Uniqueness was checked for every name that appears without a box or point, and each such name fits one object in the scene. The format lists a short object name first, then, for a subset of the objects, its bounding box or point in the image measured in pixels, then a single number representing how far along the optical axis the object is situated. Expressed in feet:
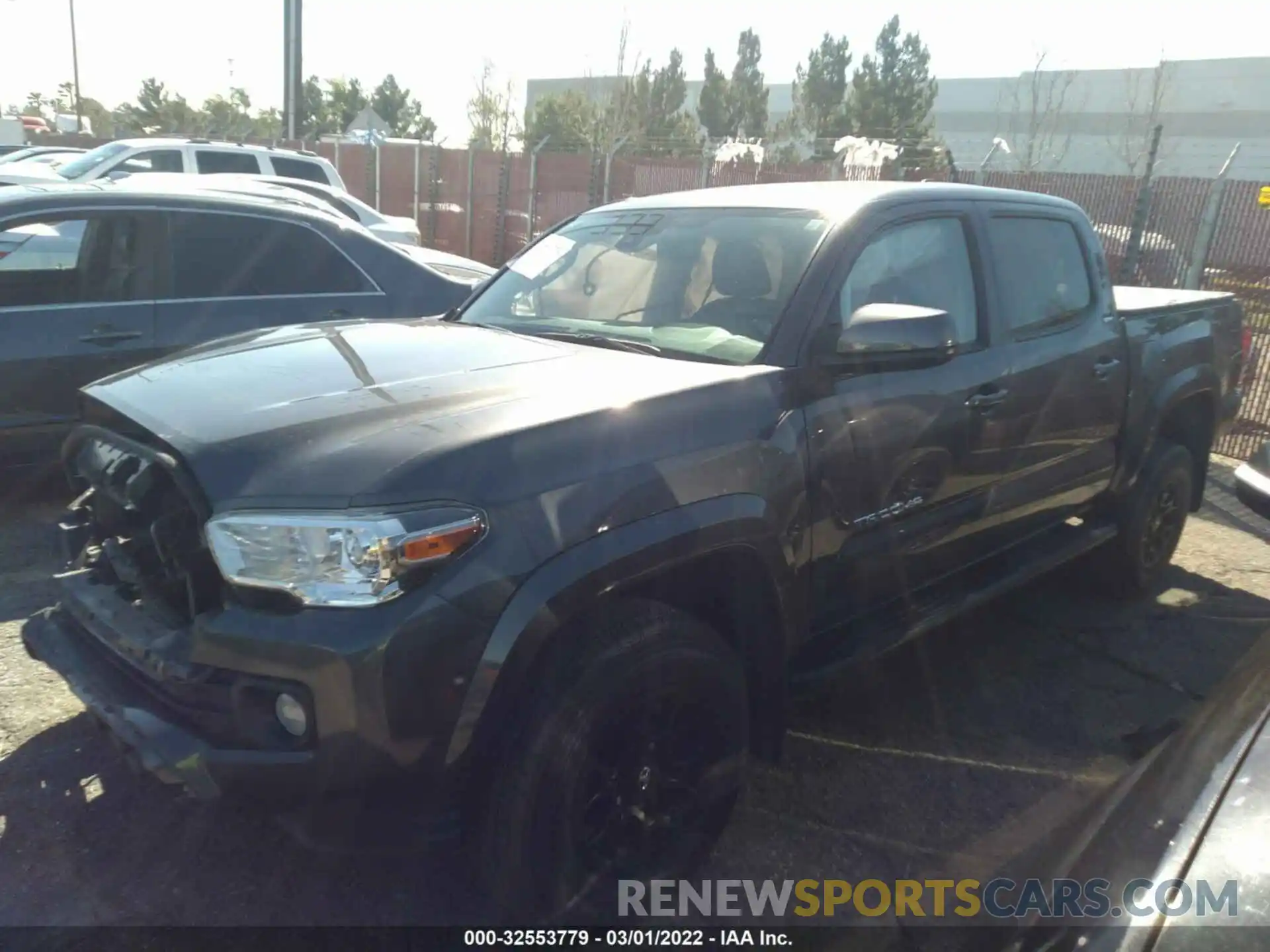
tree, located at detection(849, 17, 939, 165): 135.33
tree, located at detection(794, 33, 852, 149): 149.89
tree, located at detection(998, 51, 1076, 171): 99.19
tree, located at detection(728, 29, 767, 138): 161.27
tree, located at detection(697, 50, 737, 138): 159.33
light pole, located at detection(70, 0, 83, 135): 144.27
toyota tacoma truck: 7.11
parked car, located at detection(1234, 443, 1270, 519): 10.05
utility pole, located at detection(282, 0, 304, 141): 76.59
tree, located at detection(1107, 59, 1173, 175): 96.99
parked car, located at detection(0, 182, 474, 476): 16.57
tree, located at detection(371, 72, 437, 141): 171.83
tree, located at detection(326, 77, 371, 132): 168.86
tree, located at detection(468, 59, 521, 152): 122.83
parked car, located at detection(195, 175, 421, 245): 38.11
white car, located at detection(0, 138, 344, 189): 43.06
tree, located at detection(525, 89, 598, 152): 120.78
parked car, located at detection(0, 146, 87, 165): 53.72
